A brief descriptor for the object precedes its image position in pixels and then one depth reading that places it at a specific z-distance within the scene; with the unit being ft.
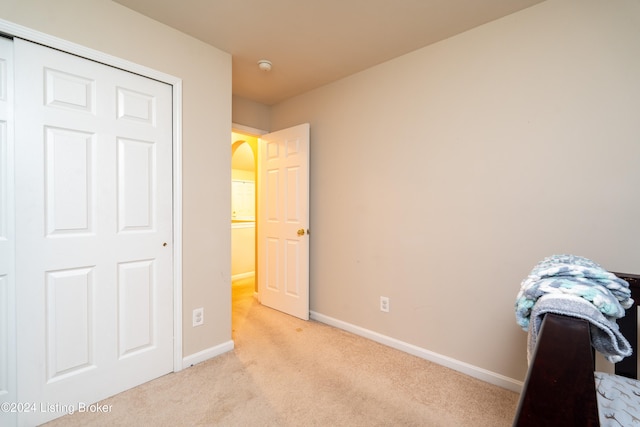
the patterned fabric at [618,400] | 2.71
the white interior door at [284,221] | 9.74
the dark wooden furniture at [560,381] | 1.39
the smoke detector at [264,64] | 7.96
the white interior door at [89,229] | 5.02
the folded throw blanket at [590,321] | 2.54
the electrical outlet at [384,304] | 8.16
